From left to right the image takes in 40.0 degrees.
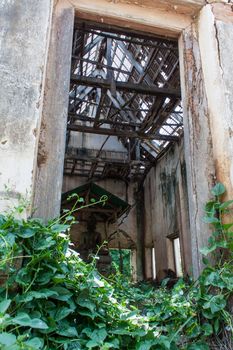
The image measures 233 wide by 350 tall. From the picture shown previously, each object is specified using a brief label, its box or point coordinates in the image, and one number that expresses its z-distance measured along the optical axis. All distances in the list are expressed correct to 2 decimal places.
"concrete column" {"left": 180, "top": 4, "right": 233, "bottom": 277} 2.34
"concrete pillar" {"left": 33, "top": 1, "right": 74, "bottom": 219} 2.05
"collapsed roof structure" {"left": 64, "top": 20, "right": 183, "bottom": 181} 6.43
